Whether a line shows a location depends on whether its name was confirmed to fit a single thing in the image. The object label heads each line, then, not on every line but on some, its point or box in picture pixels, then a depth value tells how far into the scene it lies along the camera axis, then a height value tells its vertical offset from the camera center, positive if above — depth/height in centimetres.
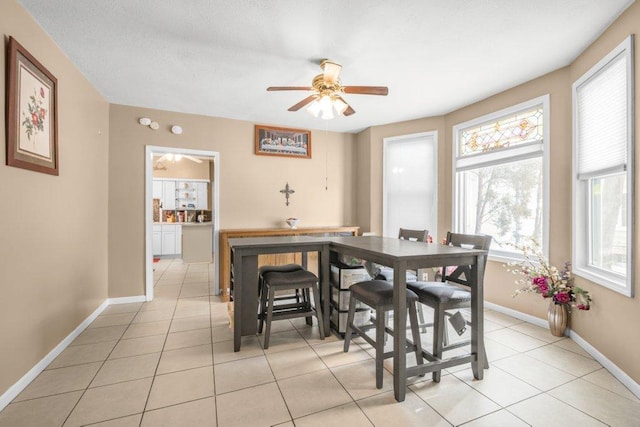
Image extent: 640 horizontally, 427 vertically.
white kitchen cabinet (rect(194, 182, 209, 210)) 792 +49
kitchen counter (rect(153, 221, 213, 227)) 698 -27
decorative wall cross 470 +36
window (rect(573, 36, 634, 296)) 203 +34
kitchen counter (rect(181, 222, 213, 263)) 687 -71
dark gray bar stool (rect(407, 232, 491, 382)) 197 -58
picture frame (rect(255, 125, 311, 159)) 455 +116
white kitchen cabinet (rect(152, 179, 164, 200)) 754 +60
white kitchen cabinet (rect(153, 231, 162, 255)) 732 -75
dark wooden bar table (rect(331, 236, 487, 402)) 179 -44
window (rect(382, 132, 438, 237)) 431 +48
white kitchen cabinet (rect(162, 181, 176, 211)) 762 +47
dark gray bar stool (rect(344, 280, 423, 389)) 191 -63
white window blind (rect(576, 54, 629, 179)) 212 +76
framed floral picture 185 +72
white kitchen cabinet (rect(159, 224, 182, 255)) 736 -68
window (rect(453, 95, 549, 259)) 309 +46
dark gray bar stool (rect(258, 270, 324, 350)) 247 -75
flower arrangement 254 -65
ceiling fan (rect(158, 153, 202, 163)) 716 +139
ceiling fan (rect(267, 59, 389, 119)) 251 +110
